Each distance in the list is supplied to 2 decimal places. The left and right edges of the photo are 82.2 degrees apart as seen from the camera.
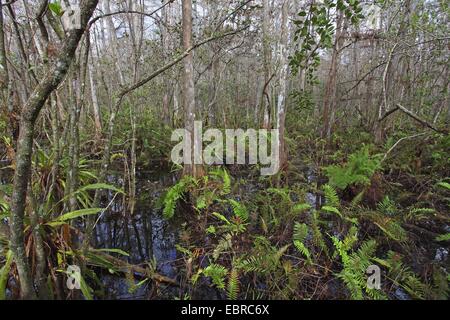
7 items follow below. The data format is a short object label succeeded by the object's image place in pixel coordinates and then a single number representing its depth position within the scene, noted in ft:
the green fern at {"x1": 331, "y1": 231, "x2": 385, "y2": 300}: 9.27
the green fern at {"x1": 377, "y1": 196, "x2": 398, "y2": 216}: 14.89
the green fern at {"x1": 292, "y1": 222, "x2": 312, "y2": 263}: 12.14
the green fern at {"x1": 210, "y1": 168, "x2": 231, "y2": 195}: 16.16
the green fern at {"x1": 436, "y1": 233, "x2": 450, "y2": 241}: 12.33
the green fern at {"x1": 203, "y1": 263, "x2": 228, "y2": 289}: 10.16
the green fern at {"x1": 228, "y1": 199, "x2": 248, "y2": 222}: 13.52
